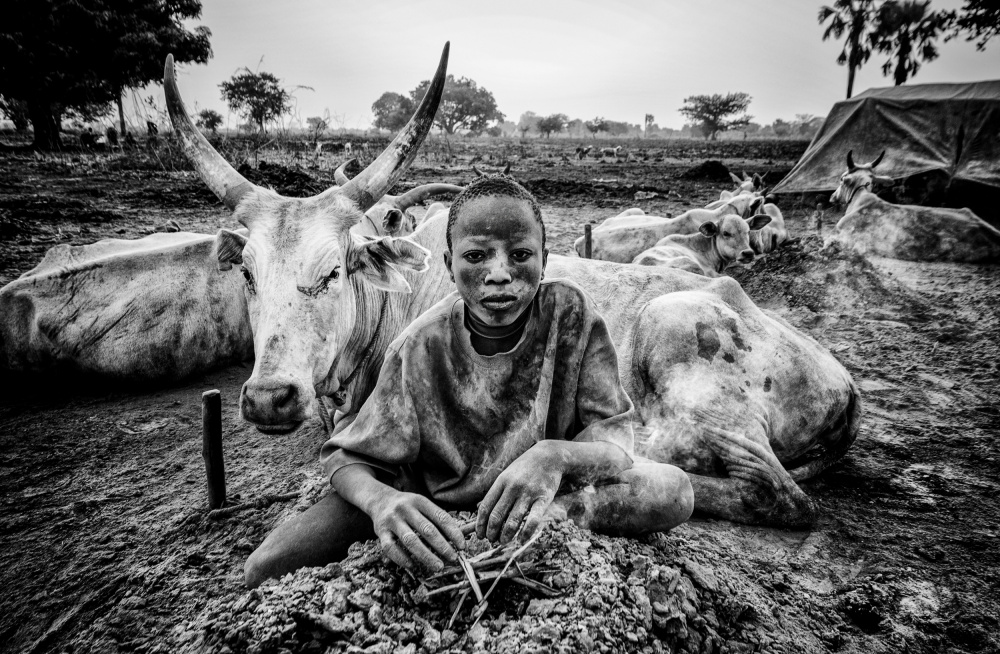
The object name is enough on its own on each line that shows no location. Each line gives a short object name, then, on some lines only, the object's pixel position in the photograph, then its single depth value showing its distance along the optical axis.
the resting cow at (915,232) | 7.84
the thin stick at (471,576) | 1.32
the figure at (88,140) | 20.46
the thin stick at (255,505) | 2.65
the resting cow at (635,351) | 2.39
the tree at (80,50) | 18.03
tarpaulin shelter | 11.41
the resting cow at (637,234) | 7.32
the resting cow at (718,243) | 6.79
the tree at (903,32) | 34.62
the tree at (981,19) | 20.08
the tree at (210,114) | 32.40
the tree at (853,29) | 38.62
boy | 1.63
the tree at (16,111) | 21.34
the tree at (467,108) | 60.43
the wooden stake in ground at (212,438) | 2.47
